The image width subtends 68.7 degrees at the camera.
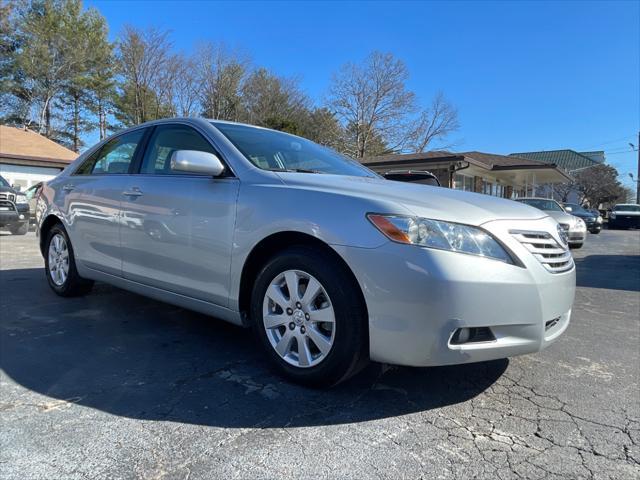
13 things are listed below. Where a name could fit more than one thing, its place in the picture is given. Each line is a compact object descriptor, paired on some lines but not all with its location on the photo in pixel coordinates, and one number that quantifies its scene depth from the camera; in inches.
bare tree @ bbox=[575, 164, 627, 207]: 1859.0
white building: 840.3
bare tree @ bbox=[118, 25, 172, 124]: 995.3
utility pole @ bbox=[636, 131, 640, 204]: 1724.4
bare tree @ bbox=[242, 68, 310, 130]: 1112.8
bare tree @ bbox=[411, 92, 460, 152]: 1357.0
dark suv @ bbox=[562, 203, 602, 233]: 783.7
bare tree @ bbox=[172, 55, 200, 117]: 1003.3
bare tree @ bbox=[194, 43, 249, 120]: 1029.2
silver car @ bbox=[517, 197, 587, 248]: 444.3
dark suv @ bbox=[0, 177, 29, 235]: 455.2
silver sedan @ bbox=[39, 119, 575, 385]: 88.2
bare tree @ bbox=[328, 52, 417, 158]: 1272.1
